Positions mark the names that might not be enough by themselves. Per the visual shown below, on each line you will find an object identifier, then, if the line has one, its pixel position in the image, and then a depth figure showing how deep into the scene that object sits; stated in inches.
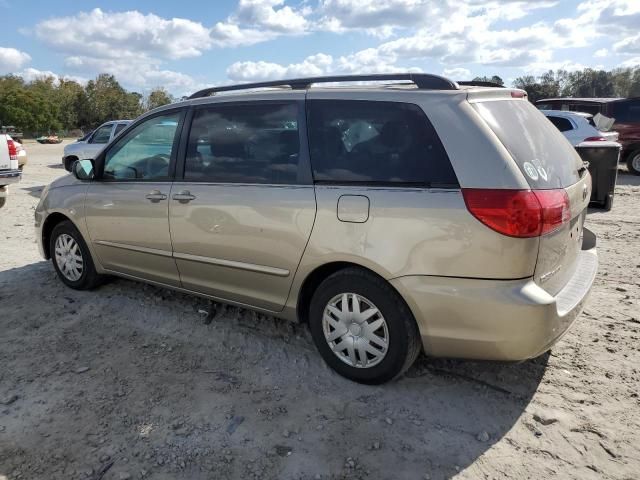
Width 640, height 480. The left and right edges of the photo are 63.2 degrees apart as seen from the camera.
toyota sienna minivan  107.7
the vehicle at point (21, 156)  495.0
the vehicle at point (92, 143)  549.6
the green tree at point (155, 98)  3454.2
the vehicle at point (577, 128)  400.5
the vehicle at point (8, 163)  378.0
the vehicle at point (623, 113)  516.7
